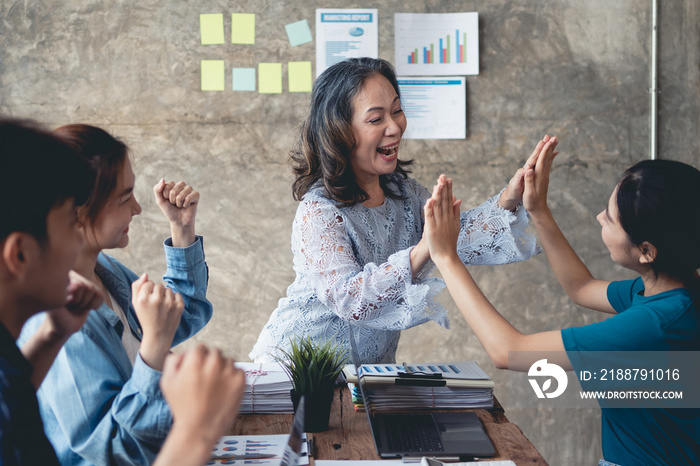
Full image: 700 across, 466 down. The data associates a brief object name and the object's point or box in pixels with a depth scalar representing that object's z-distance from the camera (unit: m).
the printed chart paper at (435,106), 3.31
